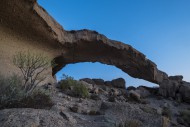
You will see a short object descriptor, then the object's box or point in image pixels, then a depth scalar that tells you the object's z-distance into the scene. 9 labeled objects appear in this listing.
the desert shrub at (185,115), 6.44
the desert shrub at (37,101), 4.11
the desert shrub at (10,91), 4.05
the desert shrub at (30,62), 5.47
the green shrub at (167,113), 6.27
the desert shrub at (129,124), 3.73
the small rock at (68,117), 3.59
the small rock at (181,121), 6.10
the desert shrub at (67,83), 6.56
